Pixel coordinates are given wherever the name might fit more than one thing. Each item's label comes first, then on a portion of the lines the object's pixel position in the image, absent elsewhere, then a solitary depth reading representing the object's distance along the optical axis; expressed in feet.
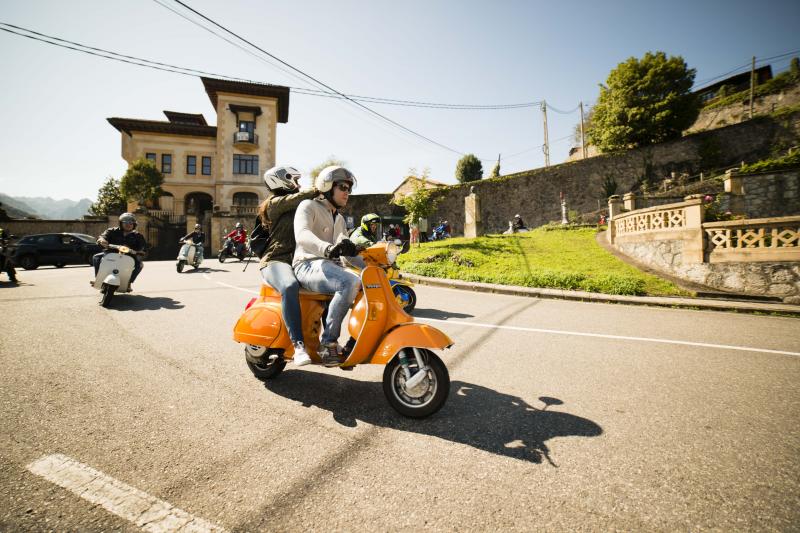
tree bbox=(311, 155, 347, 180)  174.91
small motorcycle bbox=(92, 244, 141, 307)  22.15
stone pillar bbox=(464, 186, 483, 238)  67.92
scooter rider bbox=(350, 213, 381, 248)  21.77
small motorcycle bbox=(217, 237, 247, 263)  58.70
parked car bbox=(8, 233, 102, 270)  52.16
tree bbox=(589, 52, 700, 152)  102.17
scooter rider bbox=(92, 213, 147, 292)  24.24
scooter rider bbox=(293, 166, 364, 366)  9.23
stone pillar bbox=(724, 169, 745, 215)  59.16
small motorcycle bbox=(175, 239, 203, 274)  43.04
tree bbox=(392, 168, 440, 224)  58.85
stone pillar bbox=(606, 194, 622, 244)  49.10
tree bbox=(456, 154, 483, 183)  157.20
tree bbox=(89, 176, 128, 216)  126.23
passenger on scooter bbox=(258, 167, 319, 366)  9.77
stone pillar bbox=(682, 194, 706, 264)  31.65
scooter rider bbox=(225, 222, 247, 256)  58.85
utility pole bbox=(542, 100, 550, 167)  137.90
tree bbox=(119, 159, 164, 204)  103.65
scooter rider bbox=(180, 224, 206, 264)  46.44
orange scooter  8.43
